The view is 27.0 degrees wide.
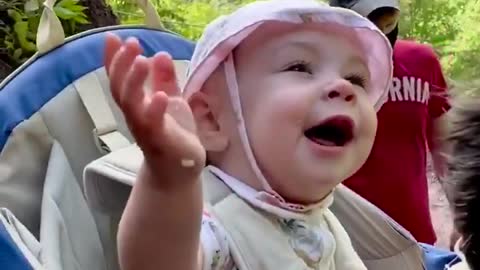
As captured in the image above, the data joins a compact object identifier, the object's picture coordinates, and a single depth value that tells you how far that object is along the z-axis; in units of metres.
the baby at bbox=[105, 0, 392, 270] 1.07
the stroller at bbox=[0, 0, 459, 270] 1.15
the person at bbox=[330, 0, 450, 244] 2.23
